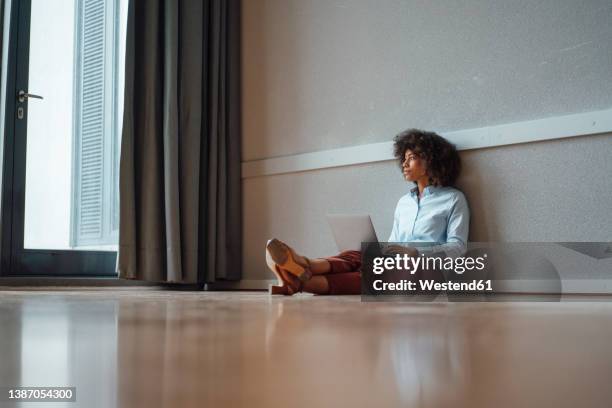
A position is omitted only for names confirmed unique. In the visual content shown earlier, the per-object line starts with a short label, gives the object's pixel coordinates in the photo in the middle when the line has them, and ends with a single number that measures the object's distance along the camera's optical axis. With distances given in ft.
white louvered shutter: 11.78
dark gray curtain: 11.54
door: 10.75
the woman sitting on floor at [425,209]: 8.38
